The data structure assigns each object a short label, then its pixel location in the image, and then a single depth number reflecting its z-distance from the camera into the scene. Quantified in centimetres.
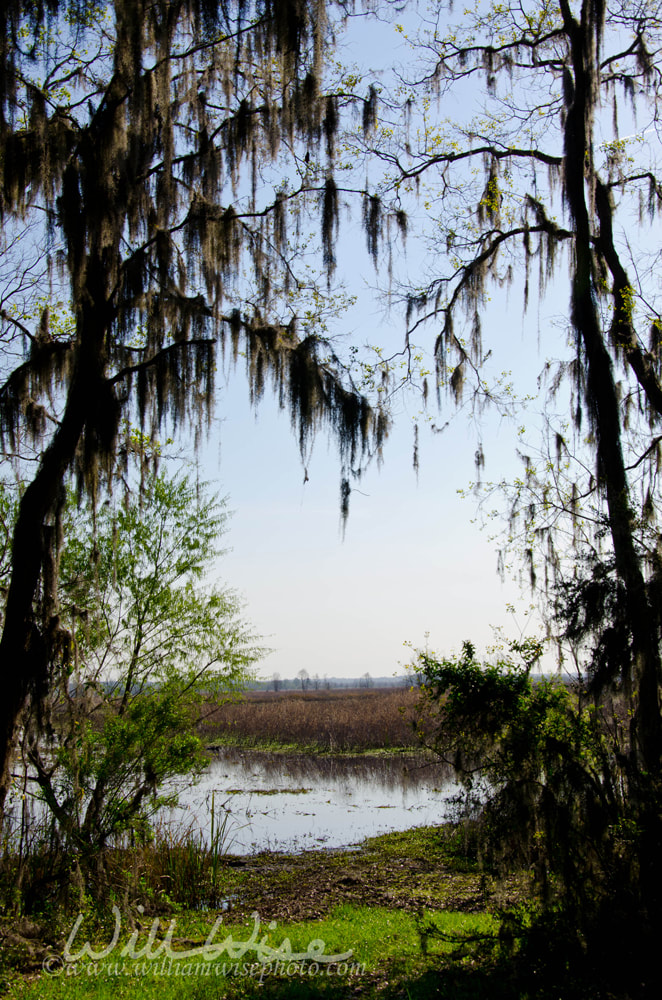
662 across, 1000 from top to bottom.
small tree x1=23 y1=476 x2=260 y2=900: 764
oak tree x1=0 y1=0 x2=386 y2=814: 613
